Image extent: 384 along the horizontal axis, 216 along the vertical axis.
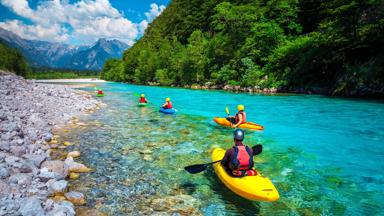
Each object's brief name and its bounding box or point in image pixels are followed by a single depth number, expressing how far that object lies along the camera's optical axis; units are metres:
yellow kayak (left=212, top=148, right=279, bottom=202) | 5.59
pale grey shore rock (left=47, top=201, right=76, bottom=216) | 4.92
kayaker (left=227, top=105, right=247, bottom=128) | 13.58
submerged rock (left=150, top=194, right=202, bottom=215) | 5.76
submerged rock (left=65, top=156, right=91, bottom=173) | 7.86
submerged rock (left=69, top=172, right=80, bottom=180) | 7.34
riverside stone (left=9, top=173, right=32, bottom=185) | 5.94
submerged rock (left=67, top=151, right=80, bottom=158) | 9.19
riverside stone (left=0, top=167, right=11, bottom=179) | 6.02
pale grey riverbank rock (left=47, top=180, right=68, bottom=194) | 6.14
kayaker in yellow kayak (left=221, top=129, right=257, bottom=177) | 6.41
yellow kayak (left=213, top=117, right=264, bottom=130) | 13.33
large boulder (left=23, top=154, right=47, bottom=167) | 7.42
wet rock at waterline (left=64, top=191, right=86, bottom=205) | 5.92
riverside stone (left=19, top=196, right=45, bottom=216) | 4.61
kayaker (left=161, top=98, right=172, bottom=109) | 20.06
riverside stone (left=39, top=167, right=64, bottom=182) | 6.51
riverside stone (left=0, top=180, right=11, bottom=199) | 5.10
